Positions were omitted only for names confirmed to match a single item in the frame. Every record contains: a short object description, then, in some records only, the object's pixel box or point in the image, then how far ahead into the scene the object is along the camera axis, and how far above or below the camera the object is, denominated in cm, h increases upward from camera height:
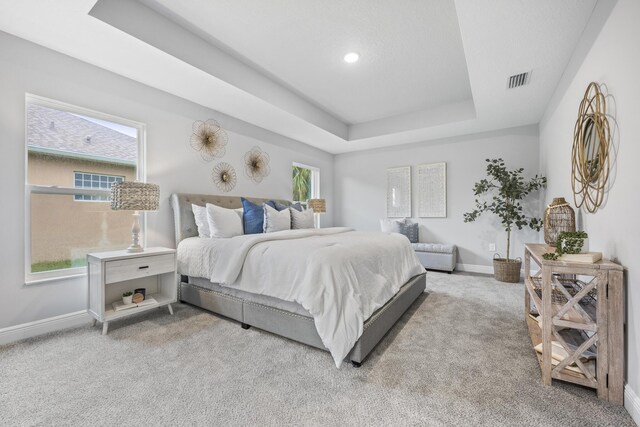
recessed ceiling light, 296 +170
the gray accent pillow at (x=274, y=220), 348 -9
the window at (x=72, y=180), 237 +31
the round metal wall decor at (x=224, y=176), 382 +52
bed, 200 -78
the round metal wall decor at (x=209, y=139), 357 +100
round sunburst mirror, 174 +44
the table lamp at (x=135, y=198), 246 +13
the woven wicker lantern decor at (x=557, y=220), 216 -6
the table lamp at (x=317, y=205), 511 +15
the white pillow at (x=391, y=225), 527 -23
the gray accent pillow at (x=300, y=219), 386 -9
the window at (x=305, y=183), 551 +63
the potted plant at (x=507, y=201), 405 +19
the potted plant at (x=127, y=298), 256 -79
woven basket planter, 402 -83
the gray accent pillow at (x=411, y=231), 521 -34
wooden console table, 146 -63
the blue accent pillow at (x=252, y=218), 345 -6
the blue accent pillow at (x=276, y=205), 402 +12
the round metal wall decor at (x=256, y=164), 428 +78
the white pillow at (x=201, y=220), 324 -8
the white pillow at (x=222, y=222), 311 -10
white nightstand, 232 -58
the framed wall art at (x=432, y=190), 511 +43
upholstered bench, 459 -72
